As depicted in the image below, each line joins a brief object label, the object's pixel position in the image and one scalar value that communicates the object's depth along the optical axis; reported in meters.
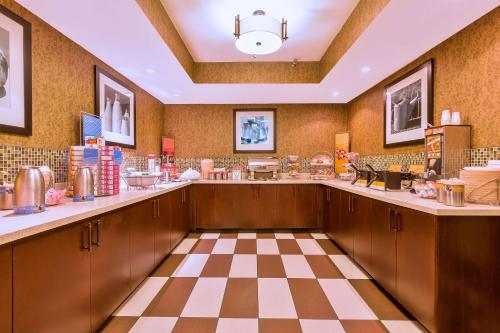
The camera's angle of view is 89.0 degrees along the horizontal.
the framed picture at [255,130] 4.91
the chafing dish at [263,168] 4.40
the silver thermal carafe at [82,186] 1.80
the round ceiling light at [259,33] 2.20
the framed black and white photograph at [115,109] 2.80
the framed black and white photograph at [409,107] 2.69
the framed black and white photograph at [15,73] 1.71
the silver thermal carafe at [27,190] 1.31
